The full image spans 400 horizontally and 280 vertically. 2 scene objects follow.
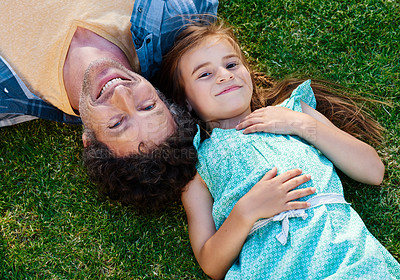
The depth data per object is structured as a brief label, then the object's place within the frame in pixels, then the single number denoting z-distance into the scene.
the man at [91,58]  2.61
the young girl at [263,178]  2.47
